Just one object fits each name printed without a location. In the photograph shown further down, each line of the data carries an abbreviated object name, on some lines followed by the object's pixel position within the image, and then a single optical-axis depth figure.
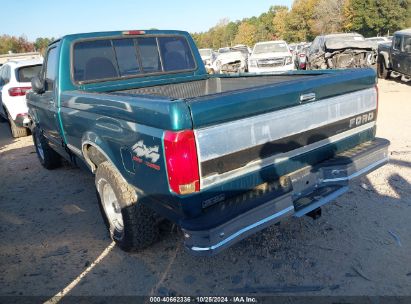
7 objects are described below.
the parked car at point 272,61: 14.26
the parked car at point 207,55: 22.76
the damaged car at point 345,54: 13.02
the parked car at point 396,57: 11.53
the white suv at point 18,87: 8.03
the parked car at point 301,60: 16.27
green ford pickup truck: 2.28
